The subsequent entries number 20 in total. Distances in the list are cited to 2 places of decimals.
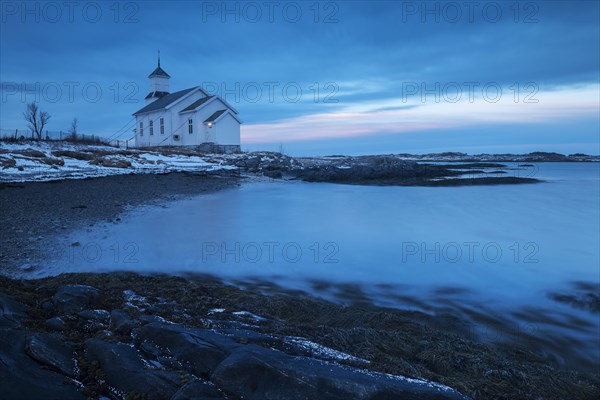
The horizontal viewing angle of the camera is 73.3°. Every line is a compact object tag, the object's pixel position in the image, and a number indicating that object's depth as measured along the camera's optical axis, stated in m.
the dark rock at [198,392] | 2.16
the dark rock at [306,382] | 2.19
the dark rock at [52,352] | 2.44
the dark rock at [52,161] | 18.52
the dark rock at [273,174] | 27.66
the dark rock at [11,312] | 2.79
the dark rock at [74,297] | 3.48
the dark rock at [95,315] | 3.25
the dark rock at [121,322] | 2.98
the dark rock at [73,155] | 22.25
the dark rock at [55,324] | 2.99
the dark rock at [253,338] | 2.87
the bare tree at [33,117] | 44.41
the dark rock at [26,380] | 2.13
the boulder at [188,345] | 2.52
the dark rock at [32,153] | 20.45
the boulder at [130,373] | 2.26
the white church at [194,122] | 40.47
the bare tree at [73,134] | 35.37
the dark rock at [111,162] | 20.91
